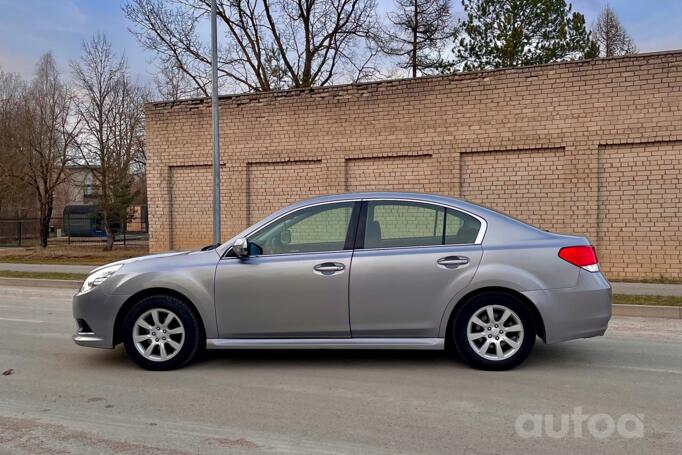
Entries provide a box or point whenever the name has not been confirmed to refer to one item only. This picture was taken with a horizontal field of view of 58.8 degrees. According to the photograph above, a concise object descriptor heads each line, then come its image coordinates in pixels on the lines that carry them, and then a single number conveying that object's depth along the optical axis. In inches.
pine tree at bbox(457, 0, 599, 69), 1048.2
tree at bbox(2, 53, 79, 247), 1154.7
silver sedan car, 215.0
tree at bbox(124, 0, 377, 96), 1173.1
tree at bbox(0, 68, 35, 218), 1150.3
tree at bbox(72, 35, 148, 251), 1195.9
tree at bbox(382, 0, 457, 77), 1136.8
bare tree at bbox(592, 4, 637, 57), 1558.8
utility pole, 579.2
